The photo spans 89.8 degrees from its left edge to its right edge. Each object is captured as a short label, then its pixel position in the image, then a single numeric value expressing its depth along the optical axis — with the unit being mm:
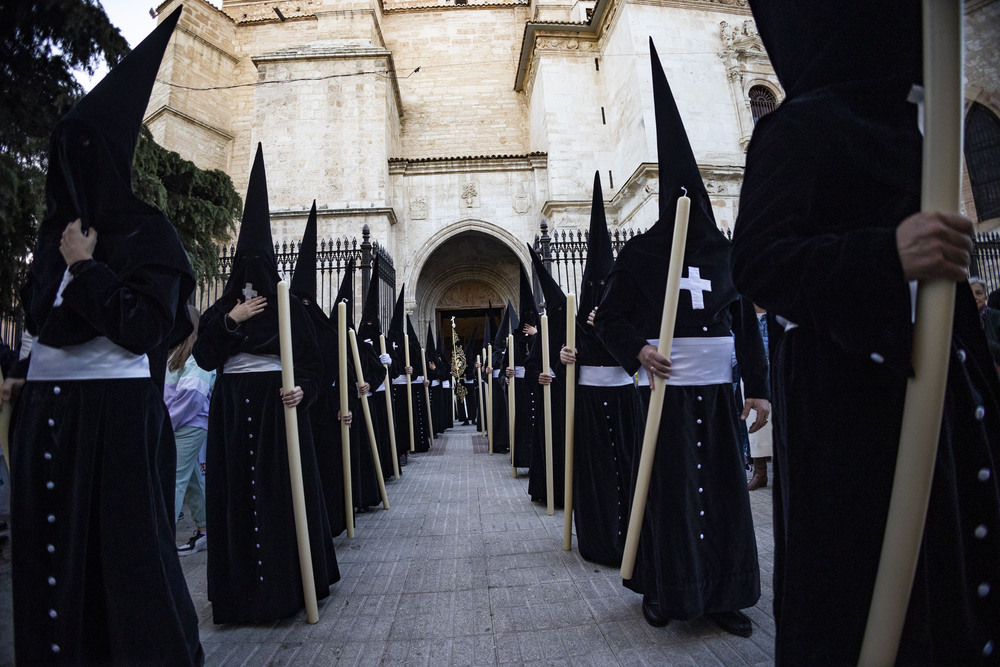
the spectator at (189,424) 3967
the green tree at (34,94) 2488
